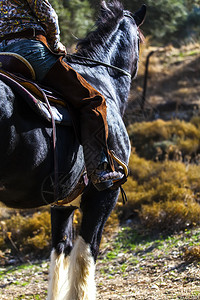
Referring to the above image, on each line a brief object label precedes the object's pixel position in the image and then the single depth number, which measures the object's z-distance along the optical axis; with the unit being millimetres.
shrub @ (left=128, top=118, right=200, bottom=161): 19437
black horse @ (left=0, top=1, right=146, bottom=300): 5820
